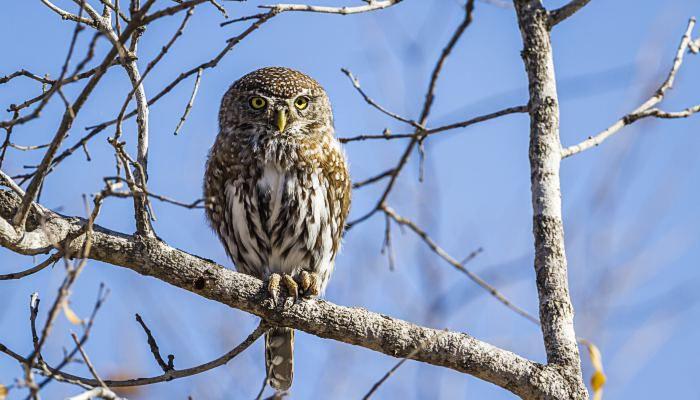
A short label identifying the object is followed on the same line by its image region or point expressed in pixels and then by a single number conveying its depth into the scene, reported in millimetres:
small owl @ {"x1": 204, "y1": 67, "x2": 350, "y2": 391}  9758
